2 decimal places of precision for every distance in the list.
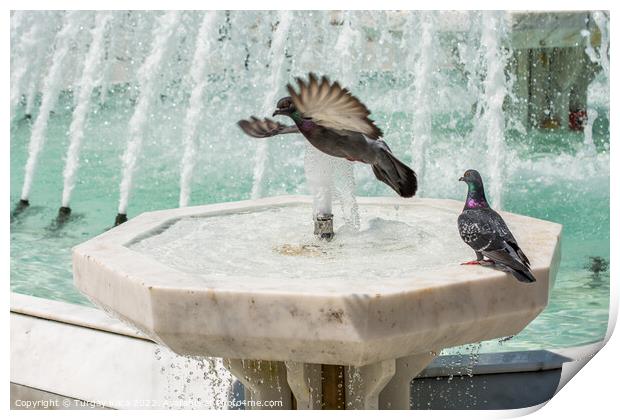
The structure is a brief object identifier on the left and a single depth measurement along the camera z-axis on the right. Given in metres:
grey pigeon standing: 2.81
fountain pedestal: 2.58
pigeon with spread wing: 2.95
